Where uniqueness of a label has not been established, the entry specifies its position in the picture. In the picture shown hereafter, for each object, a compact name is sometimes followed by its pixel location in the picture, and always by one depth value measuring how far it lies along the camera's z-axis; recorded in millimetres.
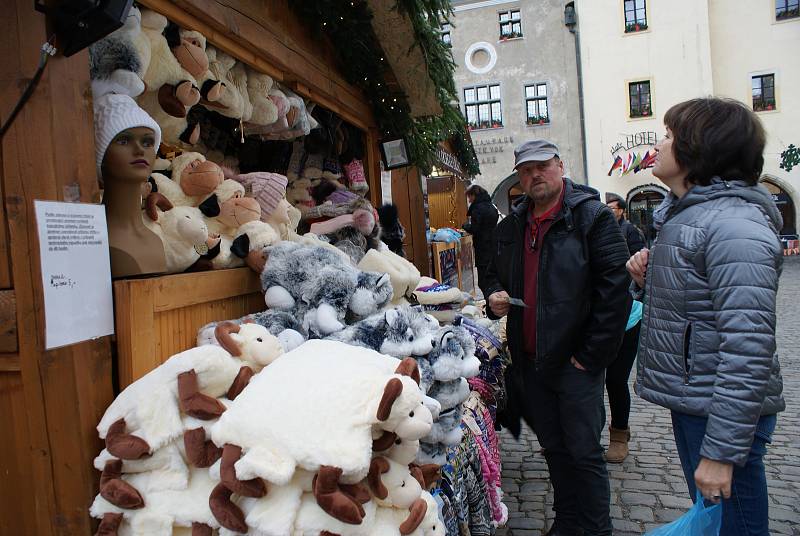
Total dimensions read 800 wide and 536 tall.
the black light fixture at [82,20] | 1338
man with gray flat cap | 2459
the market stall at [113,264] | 1396
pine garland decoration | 3328
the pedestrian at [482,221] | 8109
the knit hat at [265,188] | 2596
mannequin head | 1680
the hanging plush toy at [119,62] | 1755
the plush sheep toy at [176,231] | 1971
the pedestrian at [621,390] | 3697
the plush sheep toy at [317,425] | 1206
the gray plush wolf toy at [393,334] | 1878
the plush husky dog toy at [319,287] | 1965
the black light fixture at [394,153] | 4297
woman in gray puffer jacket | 1545
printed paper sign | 1404
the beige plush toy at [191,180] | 2191
